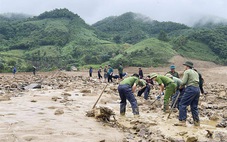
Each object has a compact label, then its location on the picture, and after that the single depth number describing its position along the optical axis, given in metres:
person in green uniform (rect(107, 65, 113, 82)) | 22.83
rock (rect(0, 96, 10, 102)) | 11.90
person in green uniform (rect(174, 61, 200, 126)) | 8.08
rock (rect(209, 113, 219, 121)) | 9.24
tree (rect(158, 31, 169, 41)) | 63.81
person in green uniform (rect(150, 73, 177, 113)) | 10.13
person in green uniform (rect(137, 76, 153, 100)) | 13.27
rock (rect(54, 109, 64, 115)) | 8.73
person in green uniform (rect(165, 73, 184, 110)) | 10.02
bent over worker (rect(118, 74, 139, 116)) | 9.41
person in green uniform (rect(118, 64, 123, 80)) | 22.42
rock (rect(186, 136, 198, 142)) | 6.02
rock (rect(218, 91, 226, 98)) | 15.00
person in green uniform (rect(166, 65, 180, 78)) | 11.41
